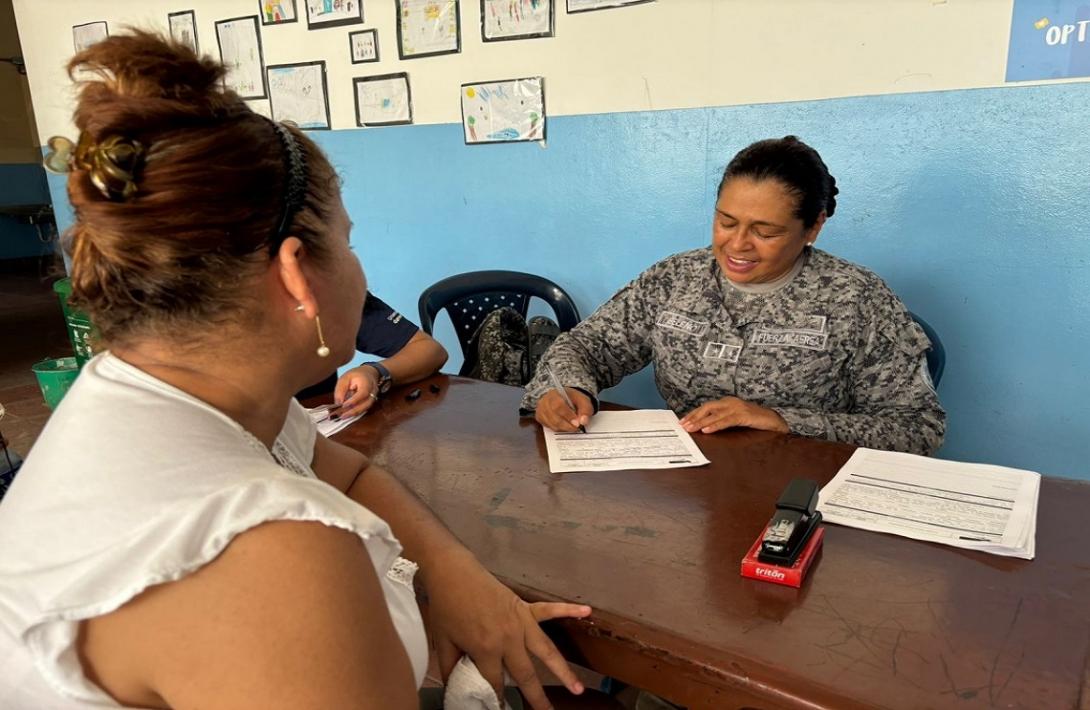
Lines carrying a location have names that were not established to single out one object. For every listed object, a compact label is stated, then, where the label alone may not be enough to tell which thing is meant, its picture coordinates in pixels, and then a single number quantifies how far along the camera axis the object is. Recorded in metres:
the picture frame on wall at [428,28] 2.82
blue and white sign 1.80
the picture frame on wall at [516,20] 2.62
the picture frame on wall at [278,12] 3.21
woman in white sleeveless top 0.57
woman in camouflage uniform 1.60
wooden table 0.78
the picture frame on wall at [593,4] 2.45
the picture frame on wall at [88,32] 3.95
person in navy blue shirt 1.66
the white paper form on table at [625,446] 1.32
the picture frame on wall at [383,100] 3.04
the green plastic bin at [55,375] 3.48
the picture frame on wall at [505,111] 2.73
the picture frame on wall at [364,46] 3.03
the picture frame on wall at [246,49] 3.37
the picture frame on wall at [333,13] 3.03
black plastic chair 2.45
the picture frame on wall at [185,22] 3.54
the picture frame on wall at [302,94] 3.26
